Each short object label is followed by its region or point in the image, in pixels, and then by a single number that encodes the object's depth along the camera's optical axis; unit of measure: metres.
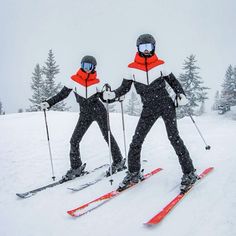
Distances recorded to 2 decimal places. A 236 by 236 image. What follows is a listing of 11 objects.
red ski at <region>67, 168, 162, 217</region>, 3.51
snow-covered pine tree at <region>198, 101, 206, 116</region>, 60.99
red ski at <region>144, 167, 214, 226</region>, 3.06
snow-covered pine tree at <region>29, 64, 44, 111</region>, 38.38
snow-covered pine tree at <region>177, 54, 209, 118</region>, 32.69
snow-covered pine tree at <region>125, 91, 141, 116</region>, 50.19
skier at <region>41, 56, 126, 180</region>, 5.58
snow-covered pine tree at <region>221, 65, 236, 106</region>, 31.61
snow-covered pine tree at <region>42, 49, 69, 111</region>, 35.78
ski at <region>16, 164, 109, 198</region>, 4.35
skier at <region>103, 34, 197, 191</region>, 4.43
